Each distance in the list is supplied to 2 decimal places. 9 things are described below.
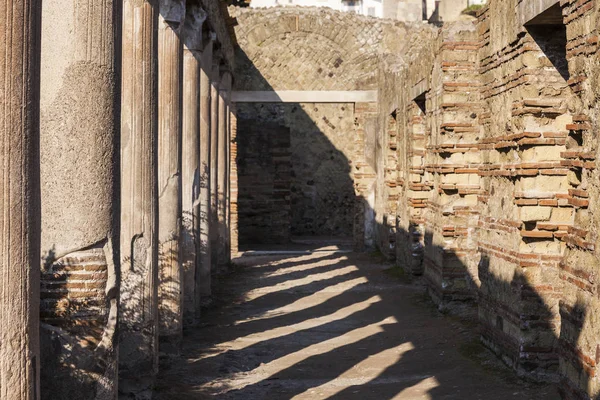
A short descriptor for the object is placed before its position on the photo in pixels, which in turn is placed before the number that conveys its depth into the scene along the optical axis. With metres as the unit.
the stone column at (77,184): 4.50
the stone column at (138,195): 6.19
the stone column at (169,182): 7.81
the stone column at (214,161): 12.98
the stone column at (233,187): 18.06
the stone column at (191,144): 9.55
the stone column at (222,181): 14.48
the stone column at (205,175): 11.02
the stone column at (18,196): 3.13
